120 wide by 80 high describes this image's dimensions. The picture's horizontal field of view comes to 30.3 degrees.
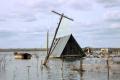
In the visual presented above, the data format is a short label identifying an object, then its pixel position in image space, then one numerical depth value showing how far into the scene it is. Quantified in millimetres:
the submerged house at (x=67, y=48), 47673
